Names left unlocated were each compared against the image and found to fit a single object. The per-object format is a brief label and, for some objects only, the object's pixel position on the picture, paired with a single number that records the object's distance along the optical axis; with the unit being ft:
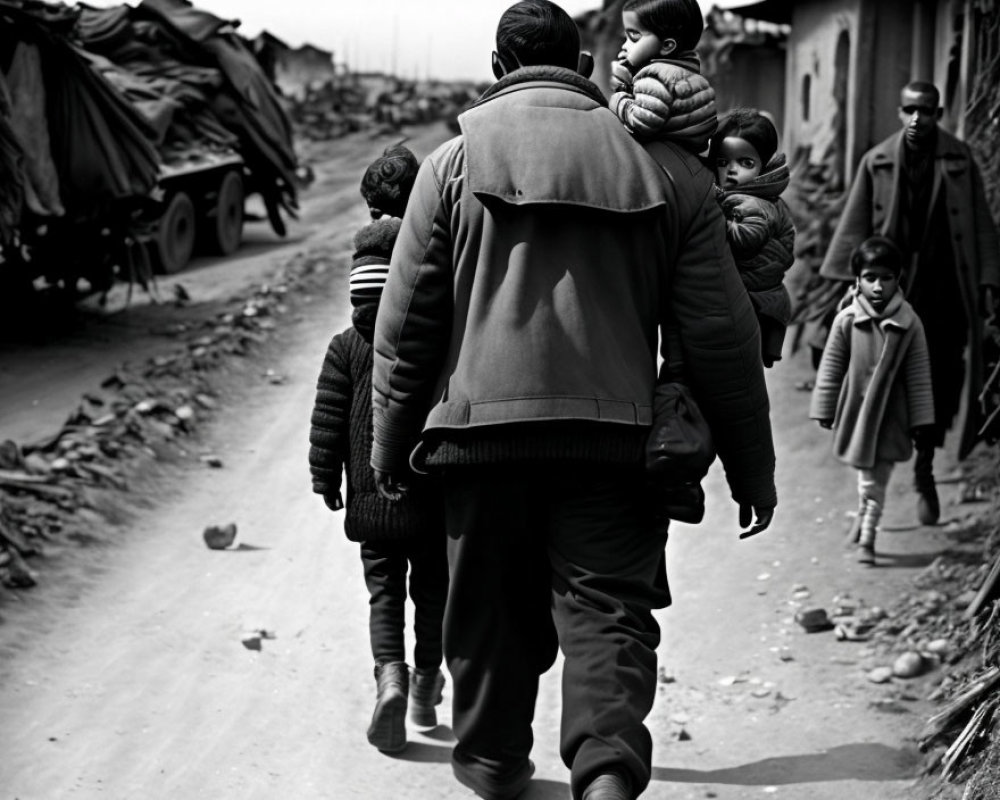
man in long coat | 21.26
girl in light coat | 19.39
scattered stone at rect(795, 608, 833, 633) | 18.40
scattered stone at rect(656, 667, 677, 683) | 17.25
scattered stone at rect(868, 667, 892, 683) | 16.69
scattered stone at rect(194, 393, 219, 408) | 29.35
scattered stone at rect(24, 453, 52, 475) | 23.35
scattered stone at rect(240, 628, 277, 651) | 17.74
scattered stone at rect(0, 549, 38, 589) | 19.29
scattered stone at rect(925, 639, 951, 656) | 16.80
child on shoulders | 10.64
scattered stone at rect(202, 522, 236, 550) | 21.84
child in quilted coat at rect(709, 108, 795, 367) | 11.66
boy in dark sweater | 13.38
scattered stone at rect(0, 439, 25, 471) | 23.12
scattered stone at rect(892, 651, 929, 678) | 16.65
